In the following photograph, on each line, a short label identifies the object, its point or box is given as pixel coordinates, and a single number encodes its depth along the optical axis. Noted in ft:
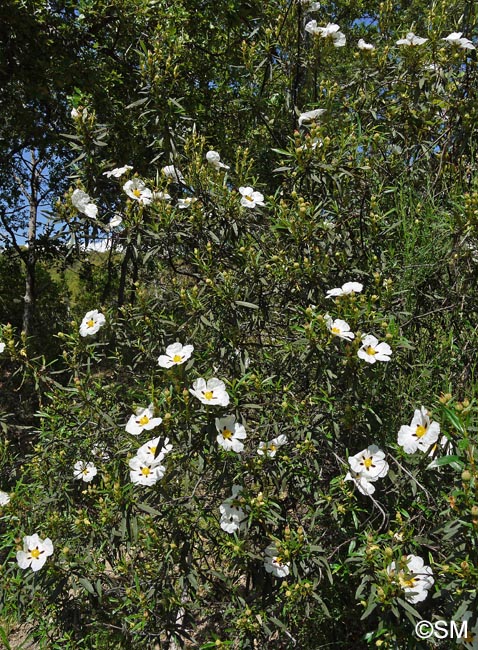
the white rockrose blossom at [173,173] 7.78
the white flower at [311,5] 8.64
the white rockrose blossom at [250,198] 7.27
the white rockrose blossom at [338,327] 5.56
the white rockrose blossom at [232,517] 6.15
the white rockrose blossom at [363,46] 8.20
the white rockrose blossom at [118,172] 7.65
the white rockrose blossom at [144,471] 6.00
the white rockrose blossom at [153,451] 5.70
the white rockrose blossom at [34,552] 6.48
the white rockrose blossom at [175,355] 5.90
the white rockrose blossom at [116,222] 7.49
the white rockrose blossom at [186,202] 7.20
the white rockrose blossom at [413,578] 4.85
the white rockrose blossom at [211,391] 5.65
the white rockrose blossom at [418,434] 5.30
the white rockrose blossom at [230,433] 5.74
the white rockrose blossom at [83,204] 7.28
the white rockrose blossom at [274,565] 6.06
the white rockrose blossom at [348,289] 5.81
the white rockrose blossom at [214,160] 7.71
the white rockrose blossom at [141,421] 5.84
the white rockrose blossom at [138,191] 7.28
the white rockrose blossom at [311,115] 6.92
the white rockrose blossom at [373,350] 5.53
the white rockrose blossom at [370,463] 5.77
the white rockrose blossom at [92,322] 7.28
